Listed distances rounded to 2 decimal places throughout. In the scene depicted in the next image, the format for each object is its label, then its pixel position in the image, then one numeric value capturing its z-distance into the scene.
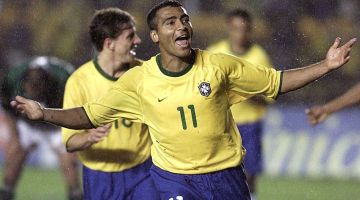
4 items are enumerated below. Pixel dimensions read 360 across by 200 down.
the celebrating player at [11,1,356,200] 13.51
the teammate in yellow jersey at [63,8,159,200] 15.64
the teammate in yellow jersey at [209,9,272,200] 20.50
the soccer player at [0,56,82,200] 21.72
